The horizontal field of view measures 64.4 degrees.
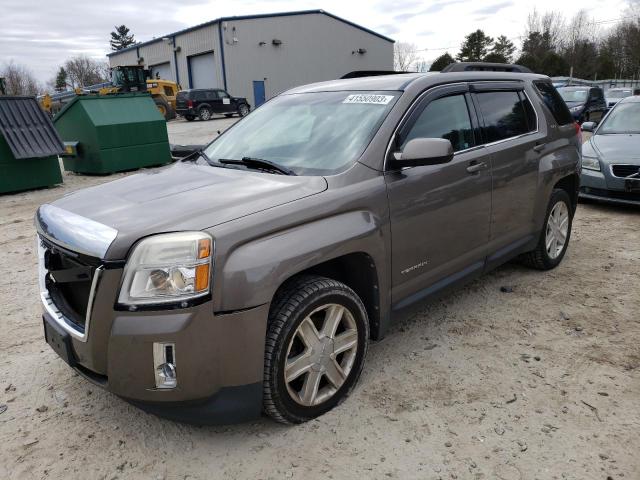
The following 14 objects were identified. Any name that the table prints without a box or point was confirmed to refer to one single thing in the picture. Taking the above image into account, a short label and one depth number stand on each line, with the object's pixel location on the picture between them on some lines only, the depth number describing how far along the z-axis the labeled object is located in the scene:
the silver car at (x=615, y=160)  6.71
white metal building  35.25
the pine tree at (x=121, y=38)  83.62
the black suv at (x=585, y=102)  17.47
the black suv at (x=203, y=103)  28.16
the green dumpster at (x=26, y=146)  9.26
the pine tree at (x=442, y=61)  51.04
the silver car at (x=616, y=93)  23.48
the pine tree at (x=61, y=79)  78.25
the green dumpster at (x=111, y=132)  10.68
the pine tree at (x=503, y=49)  58.46
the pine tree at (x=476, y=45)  58.91
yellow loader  27.38
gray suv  2.19
